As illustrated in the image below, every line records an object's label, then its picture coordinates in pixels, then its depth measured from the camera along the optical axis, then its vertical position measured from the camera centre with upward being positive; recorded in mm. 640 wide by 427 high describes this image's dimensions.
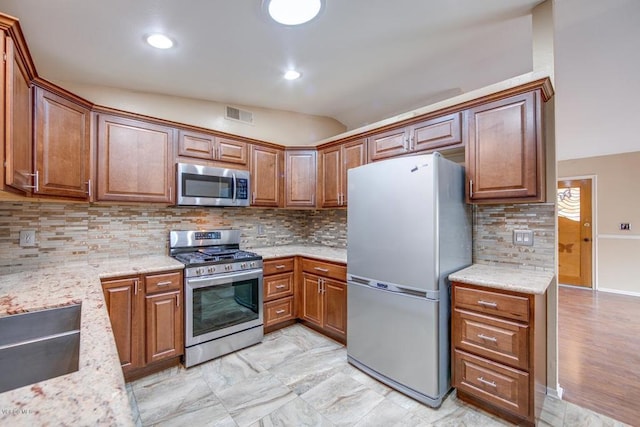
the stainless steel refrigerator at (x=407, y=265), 1910 -373
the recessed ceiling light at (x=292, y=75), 2592 +1307
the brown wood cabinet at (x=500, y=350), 1654 -849
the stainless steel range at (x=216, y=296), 2385 -750
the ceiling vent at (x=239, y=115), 3246 +1163
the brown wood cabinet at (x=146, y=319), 2078 -814
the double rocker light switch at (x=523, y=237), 2105 -172
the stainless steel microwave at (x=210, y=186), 2633 +279
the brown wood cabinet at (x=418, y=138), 2225 +667
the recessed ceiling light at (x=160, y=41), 1980 +1240
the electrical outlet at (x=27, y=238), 2141 -185
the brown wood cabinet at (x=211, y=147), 2713 +677
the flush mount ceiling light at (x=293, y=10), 1709 +1276
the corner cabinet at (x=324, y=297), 2709 -850
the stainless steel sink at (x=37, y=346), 1061 -537
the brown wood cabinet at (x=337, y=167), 2994 +528
